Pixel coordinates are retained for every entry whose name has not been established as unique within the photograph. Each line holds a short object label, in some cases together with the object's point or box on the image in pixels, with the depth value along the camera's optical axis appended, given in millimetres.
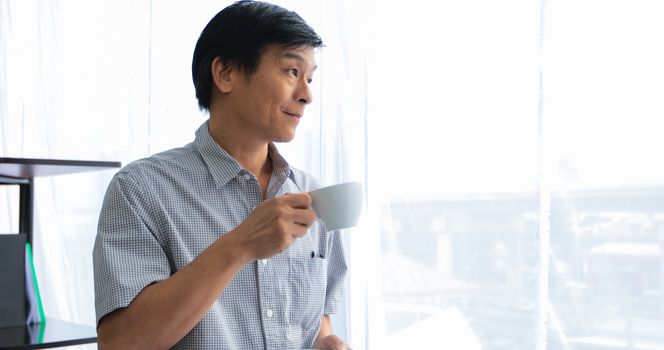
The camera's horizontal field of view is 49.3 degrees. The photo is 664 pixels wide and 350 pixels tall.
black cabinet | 1729
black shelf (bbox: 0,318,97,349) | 1666
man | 1099
